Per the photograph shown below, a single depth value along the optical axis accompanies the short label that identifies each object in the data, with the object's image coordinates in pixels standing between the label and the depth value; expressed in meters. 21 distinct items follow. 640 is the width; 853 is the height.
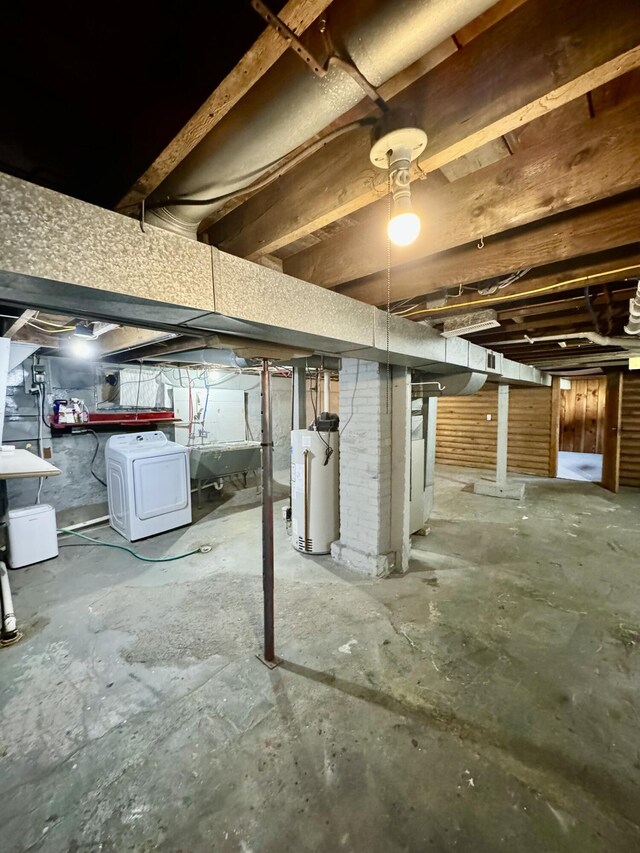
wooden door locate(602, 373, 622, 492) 5.86
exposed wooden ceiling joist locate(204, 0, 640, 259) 0.68
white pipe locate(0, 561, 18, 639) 2.24
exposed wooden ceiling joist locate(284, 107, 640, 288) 1.00
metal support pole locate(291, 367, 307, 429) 4.03
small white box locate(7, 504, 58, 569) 3.17
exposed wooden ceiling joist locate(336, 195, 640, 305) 1.32
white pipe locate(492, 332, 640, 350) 3.02
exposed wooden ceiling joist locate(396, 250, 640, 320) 1.60
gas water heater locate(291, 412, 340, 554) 3.35
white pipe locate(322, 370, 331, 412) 3.66
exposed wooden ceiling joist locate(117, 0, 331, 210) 0.58
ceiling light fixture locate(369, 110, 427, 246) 0.83
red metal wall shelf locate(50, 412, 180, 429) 4.35
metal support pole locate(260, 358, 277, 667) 1.89
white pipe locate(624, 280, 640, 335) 1.99
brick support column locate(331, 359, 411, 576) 2.97
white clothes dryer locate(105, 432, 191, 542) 3.71
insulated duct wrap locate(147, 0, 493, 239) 0.55
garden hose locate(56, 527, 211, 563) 3.36
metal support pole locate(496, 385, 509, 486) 5.66
